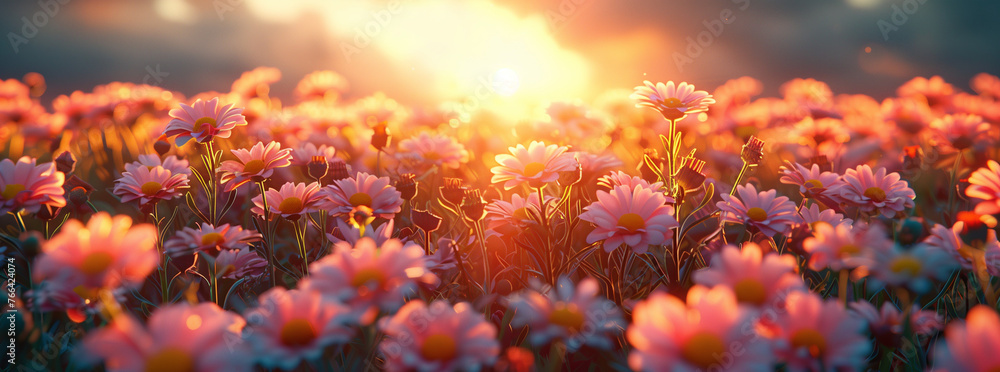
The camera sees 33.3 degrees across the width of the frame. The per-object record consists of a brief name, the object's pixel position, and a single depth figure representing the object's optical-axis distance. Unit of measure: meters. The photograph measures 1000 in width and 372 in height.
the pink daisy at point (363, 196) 1.01
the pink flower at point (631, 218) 0.97
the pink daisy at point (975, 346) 0.83
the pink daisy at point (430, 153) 1.18
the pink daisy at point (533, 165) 1.01
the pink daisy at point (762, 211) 0.99
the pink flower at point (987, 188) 1.01
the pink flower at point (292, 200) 1.01
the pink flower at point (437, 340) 0.88
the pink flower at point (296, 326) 0.87
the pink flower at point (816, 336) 0.87
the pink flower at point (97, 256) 0.88
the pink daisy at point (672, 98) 1.03
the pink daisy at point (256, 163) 1.03
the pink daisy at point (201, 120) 1.05
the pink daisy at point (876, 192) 1.02
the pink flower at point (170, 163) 1.11
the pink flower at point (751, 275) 0.90
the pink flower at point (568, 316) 0.89
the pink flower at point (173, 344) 0.85
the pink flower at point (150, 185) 1.04
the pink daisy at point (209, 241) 0.97
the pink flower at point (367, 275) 0.89
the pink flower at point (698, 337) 0.86
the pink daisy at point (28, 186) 0.98
